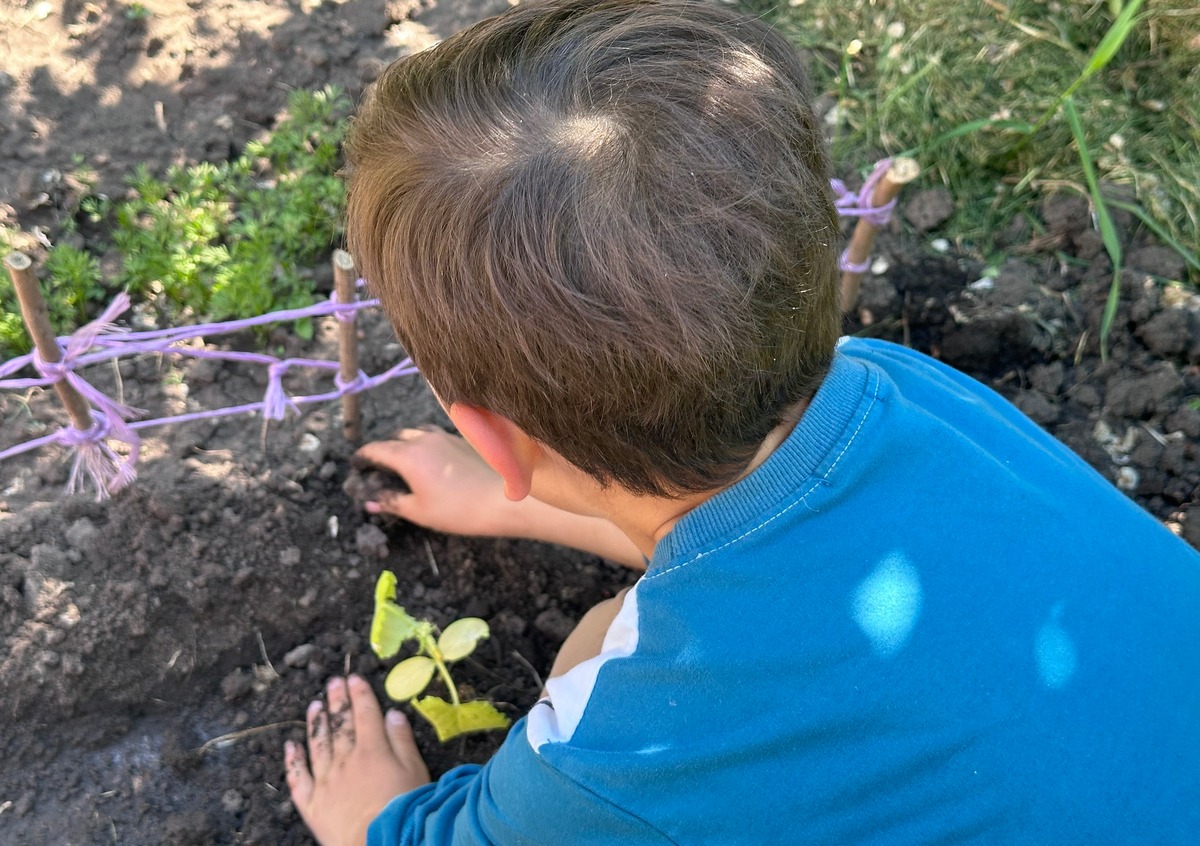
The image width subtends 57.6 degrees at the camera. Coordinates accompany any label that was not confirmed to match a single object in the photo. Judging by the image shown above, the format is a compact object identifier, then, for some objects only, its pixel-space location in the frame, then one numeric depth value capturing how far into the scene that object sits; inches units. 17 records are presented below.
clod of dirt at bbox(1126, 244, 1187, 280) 36.1
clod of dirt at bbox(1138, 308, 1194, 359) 34.2
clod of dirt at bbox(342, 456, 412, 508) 30.6
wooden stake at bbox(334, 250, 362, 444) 25.5
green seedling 26.5
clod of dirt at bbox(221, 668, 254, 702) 28.5
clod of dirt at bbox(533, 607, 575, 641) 30.3
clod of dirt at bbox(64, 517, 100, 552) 28.9
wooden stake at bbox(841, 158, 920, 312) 29.4
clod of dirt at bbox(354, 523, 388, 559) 30.3
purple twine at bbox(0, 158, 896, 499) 25.0
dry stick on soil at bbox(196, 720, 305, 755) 28.1
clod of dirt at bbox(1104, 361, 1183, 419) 33.5
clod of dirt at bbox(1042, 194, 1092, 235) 37.0
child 16.5
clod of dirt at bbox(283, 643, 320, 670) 29.2
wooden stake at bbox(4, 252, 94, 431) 22.1
